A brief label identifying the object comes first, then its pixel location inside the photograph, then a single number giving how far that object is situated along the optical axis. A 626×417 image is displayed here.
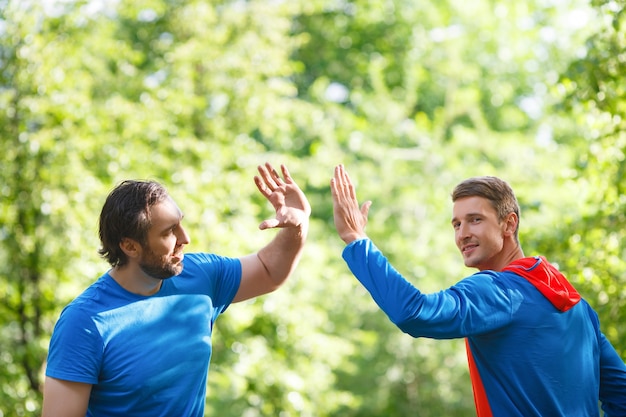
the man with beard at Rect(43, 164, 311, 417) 5.22
